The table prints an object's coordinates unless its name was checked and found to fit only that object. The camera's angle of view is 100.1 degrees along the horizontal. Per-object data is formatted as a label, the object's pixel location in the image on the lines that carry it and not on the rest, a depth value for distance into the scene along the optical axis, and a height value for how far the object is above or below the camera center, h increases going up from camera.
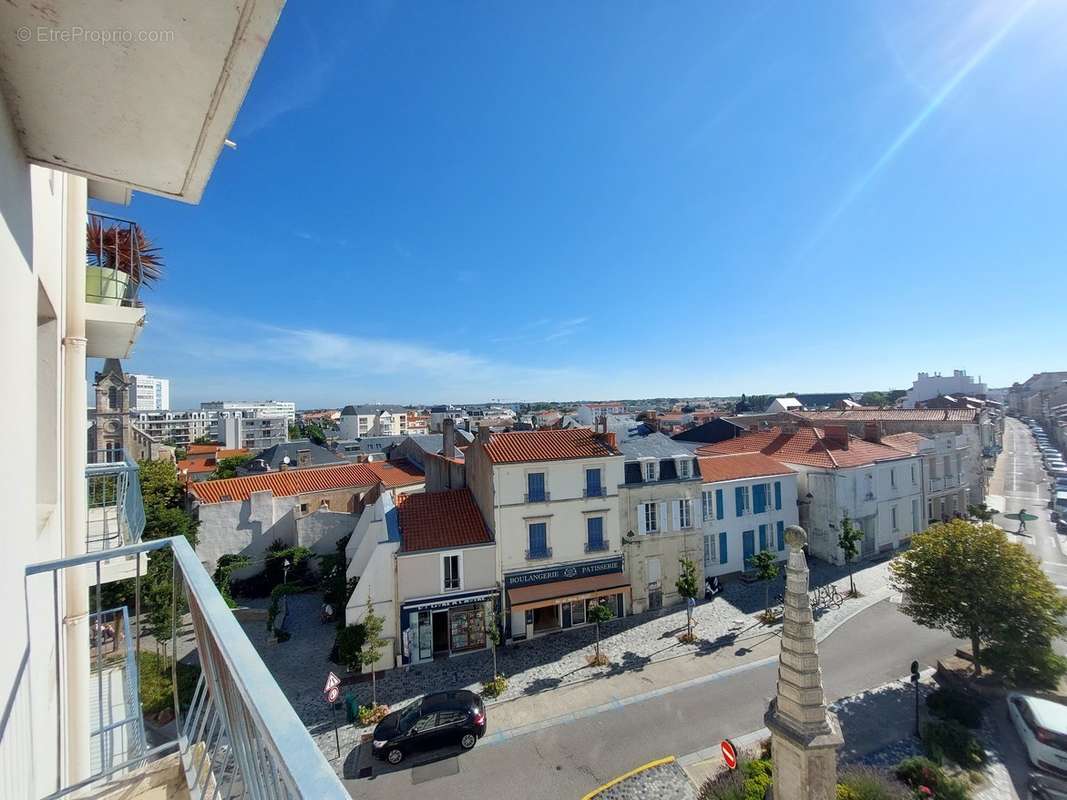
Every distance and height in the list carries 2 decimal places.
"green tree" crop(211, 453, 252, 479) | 41.77 -5.31
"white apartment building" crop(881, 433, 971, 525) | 27.64 -4.80
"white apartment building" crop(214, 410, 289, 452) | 88.89 -4.33
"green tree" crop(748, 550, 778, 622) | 18.59 -6.98
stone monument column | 7.27 -5.32
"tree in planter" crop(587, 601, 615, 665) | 16.02 -7.57
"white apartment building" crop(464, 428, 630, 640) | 16.92 -4.64
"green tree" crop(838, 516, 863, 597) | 21.55 -6.78
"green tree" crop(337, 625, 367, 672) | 13.96 -7.38
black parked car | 11.30 -8.30
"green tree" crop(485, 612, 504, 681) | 14.80 -7.71
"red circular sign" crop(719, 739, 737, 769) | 9.71 -7.74
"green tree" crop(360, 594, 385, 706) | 13.86 -7.47
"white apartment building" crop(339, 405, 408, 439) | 99.75 -3.27
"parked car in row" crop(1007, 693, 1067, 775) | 10.19 -8.03
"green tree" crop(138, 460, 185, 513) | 22.03 -3.93
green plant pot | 5.37 +1.57
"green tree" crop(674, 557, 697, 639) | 17.05 -7.11
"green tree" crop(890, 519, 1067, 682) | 12.34 -5.92
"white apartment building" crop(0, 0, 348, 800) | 1.57 +0.43
